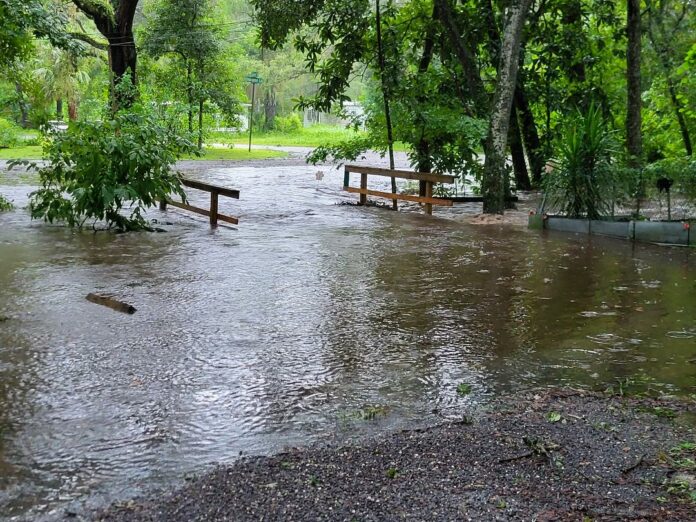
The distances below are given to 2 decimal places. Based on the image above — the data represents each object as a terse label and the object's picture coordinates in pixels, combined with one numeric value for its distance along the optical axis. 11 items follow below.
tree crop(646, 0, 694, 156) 16.41
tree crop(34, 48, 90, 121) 36.78
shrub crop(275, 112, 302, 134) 57.56
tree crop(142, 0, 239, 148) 29.55
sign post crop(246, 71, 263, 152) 30.48
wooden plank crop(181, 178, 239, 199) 12.30
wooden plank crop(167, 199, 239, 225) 12.84
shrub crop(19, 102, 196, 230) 11.88
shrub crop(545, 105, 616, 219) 11.87
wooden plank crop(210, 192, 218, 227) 12.87
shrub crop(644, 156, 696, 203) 10.93
